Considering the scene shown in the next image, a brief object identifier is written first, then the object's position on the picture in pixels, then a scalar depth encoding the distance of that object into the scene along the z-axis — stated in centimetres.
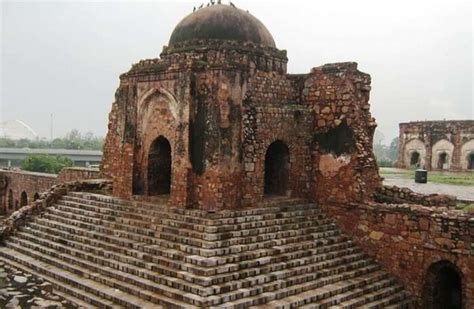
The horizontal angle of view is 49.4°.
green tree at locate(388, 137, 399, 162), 8545
